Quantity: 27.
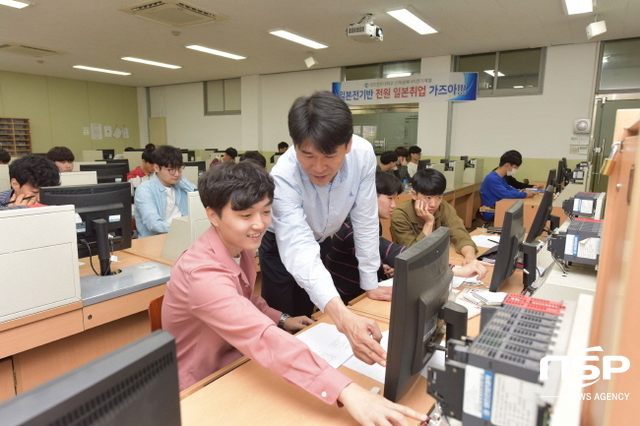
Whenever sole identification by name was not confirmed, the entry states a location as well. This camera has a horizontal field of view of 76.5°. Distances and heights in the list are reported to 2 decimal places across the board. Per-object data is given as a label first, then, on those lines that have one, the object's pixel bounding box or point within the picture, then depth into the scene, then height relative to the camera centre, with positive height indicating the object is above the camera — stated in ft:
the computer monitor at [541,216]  6.70 -1.03
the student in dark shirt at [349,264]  6.19 -1.76
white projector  14.71 +4.36
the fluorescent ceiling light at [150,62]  23.26 +5.09
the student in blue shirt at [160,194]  9.84 -1.15
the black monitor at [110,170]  14.17 -0.80
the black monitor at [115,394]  1.18 -0.81
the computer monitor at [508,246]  5.23 -1.23
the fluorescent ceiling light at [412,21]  14.83 +5.06
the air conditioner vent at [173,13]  13.96 +4.84
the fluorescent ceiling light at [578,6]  13.39 +5.01
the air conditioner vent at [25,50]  19.88 +4.85
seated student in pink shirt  3.05 -1.40
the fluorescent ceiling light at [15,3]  13.94 +4.89
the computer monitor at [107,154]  27.14 -0.46
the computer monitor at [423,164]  18.29 -0.53
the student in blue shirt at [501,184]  16.02 -1.24
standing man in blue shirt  4.06 -0.81
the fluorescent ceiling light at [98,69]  25.95 +5.10
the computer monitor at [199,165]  17.79 -0.71
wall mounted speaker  19.21 +1.36
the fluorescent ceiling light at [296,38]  17.52 +5.07
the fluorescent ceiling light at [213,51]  20.32 +5.06
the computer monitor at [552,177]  14.11 -0.81
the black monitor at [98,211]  6.07 -1.01
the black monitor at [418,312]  2.67 -1.14
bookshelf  28.07 +0.71
